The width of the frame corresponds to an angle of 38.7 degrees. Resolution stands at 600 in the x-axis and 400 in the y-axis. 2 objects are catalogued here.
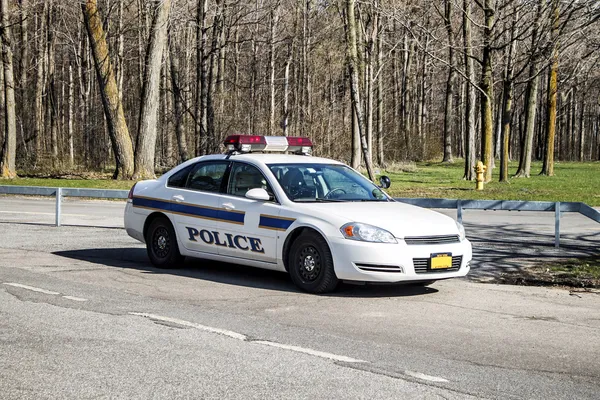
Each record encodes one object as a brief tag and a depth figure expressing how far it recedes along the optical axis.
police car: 9.10
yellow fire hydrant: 28.02
